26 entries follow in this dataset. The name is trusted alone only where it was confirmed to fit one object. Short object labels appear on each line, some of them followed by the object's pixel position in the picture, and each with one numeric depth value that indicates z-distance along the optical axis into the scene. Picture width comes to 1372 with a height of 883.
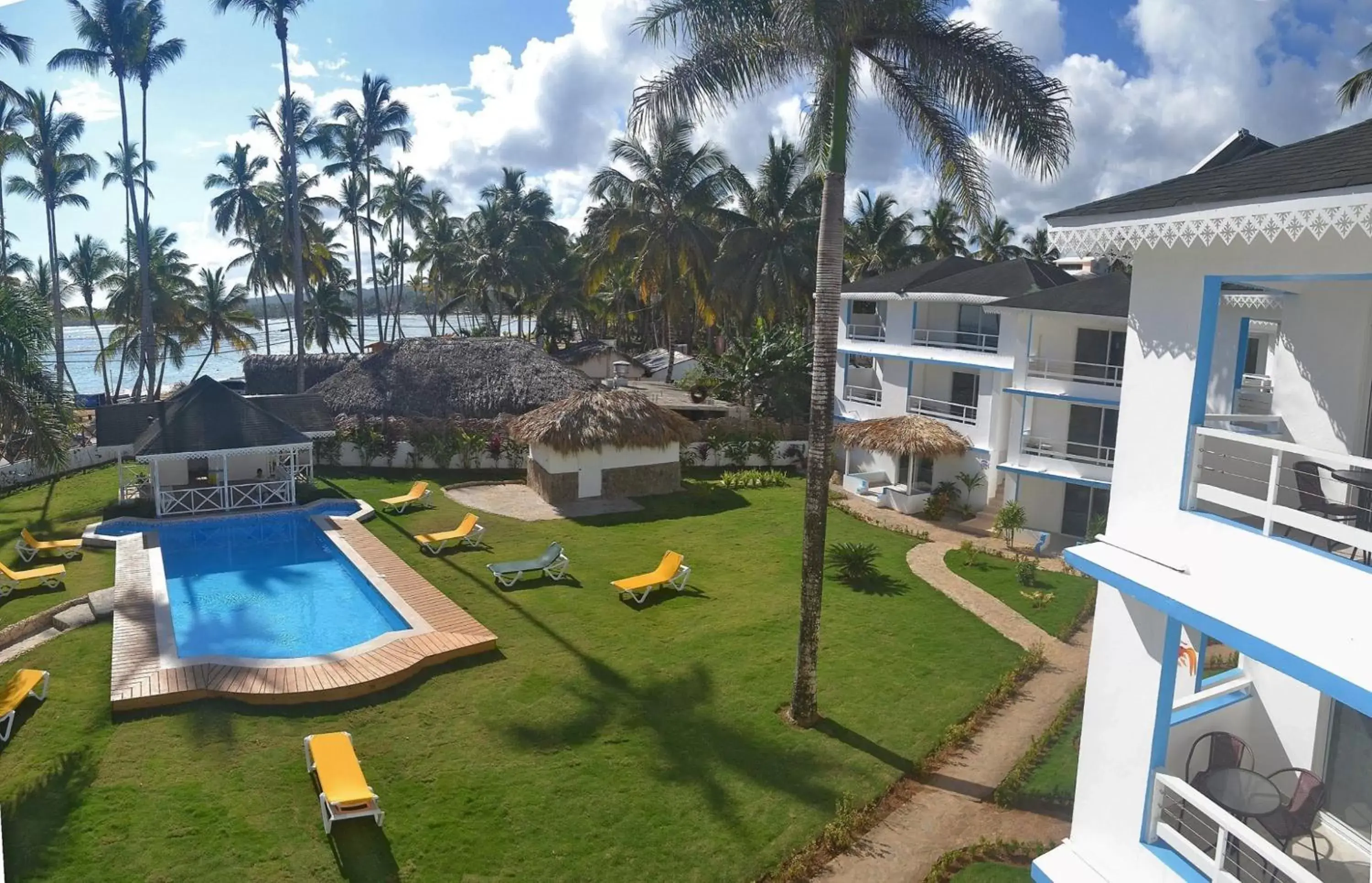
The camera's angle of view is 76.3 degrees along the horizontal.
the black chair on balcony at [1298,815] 5.91
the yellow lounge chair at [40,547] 18.47
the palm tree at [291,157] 35.44
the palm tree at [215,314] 44.16
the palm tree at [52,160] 36.97
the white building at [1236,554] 5.18
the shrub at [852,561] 18.84
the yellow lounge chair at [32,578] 16.60
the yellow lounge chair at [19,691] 11.28
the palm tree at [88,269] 44.66
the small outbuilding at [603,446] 24.77
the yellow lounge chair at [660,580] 17.05
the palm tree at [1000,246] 62.88
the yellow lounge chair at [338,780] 9.47
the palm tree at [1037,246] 70.81
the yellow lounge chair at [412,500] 23.75
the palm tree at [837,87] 10.93
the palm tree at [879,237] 52.00
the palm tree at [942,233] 60.47
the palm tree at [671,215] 38.78
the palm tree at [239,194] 48.09
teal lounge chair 17.86
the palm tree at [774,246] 37.22
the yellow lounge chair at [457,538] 20.14
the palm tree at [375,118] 46.78
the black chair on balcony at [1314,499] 6.08
